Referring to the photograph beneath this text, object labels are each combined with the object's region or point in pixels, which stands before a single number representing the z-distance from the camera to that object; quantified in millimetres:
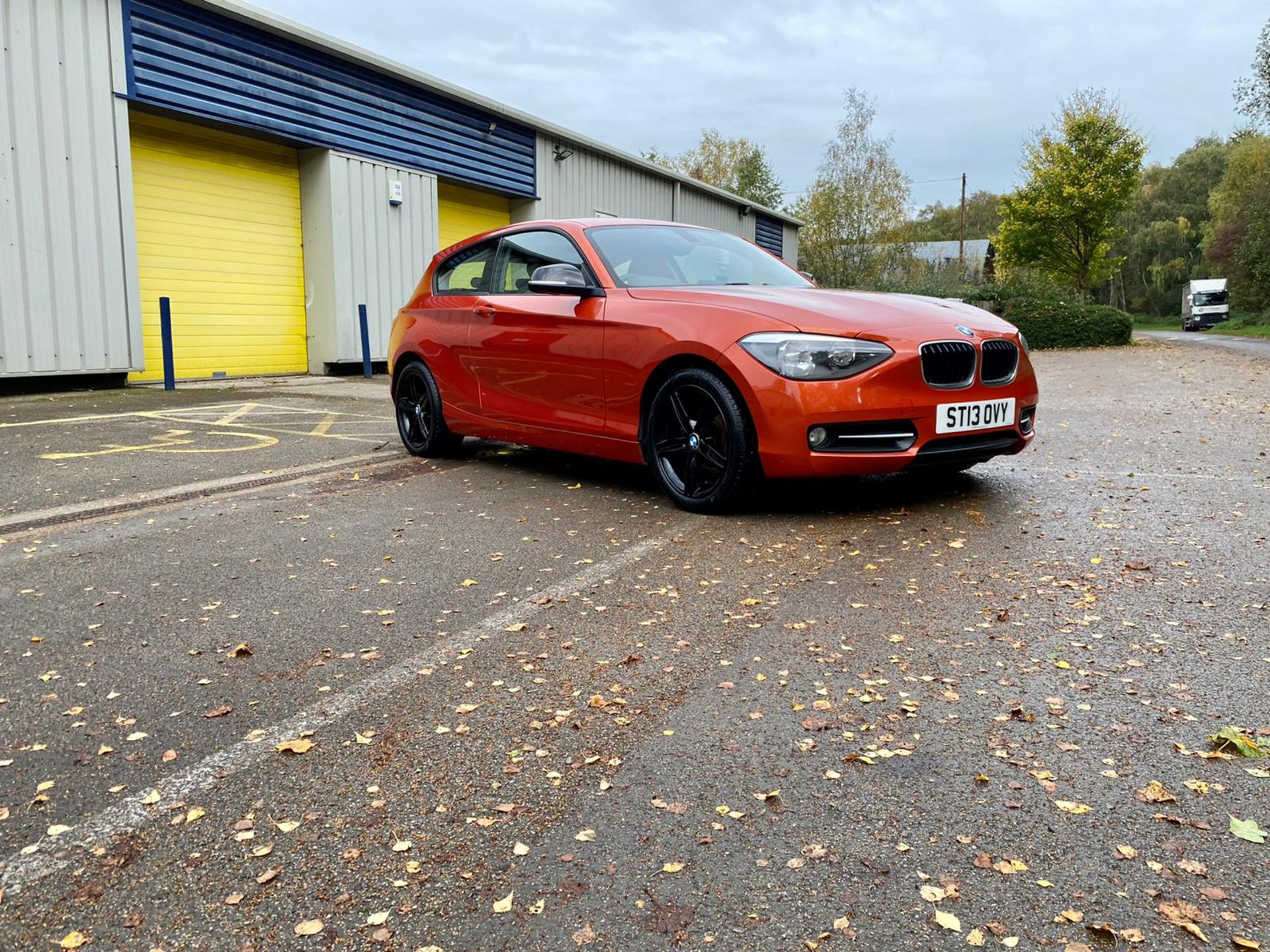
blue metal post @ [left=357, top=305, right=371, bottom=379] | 14164
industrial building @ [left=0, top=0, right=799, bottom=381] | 10508
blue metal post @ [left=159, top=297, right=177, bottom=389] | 11469
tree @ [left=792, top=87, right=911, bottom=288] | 30391
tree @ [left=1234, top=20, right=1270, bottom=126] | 36750
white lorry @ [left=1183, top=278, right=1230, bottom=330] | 48938
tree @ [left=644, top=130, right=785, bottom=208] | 55781
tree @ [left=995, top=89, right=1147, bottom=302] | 33438
